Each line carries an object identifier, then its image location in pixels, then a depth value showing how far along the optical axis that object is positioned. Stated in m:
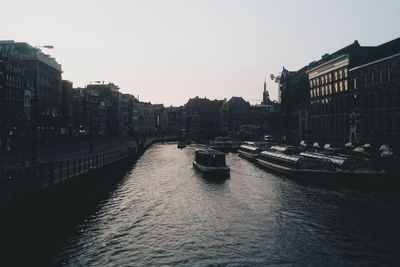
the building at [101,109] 159.44
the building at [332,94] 88.81
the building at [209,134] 197.25
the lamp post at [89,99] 155.30
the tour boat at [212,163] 60.84
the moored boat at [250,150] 87.75
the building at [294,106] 120.94
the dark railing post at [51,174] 30.93
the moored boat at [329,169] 46.78
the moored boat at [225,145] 124.57
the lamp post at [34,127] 35.16
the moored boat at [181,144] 138.41
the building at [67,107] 131.75
